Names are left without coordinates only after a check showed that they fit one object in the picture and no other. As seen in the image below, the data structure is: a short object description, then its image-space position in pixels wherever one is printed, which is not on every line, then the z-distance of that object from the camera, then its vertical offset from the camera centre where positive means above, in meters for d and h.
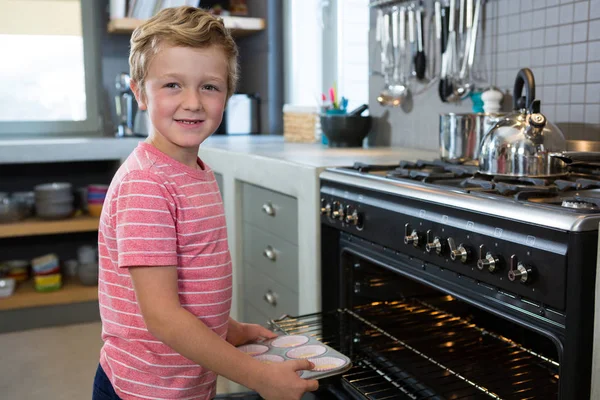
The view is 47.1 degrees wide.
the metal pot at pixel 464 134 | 1.73 -0.09
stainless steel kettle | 1.32 -0.09
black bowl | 2.40 -0.10
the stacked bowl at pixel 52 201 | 3.02 -0.43
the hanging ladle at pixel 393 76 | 2.37 +0.08
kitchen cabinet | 1.93 -0.46
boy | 0.91 -0.20
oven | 0.93 -0.34
